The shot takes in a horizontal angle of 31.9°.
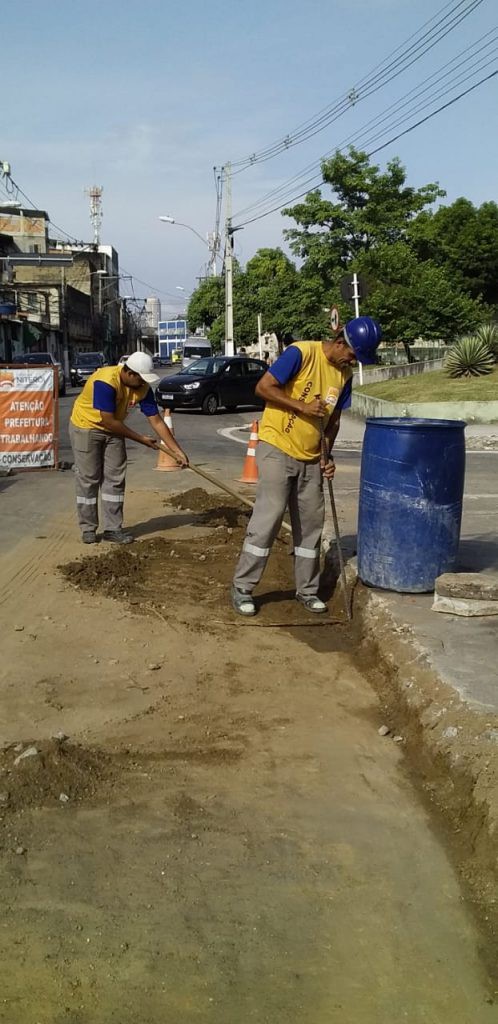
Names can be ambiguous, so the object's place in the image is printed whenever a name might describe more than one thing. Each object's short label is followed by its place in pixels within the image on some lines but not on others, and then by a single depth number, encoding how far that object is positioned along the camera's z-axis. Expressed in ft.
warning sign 38.80
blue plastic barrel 16.96
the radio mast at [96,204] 318.24
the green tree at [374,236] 107.04
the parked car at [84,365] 127.24
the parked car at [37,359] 102.37
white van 201.87
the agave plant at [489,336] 73.05
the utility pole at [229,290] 121.08
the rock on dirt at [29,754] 11.44
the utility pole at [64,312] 187.66
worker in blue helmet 16.63
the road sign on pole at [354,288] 60.22
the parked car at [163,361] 281.31
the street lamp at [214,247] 167.02
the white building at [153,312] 551.18
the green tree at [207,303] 253.92
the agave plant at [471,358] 71.92
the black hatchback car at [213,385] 73.31
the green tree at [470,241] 146.20
